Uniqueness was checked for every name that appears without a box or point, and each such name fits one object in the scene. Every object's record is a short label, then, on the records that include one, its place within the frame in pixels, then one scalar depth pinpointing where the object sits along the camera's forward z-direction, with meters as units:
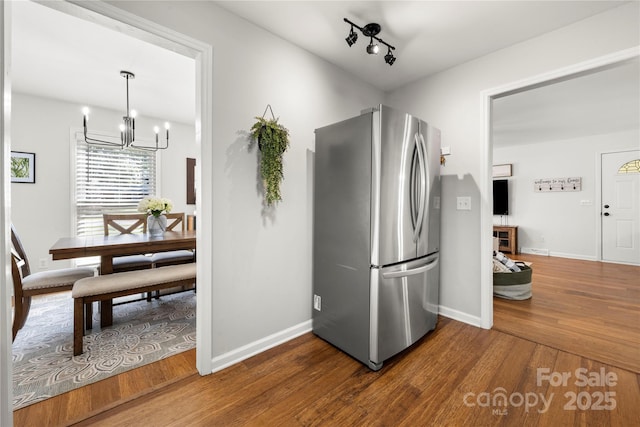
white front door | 4.98
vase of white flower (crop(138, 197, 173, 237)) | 3.01
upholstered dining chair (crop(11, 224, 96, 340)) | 2.02
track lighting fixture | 1.99
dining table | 2.20
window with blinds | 3.86
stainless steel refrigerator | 1.86
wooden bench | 1.99
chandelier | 2.89
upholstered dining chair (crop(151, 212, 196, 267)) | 3.27
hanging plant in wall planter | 1.96
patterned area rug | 1.72
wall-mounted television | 6.59
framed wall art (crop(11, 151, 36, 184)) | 3.40
